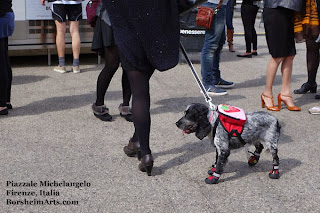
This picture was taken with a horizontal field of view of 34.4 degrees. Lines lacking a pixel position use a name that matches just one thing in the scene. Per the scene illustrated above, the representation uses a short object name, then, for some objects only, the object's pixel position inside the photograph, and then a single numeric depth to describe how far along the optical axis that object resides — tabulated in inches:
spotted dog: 148.7
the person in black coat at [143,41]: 140.9
